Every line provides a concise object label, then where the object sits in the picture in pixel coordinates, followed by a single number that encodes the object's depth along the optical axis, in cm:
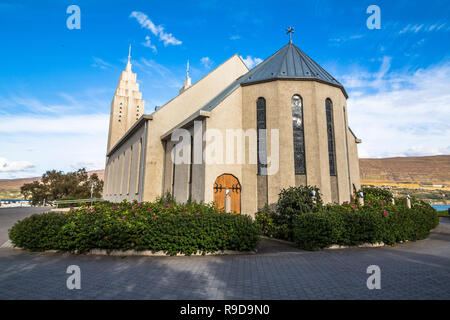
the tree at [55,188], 5537
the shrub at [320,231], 830
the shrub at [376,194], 1548
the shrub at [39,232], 794
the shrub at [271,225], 1034
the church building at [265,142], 1316
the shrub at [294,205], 1010
